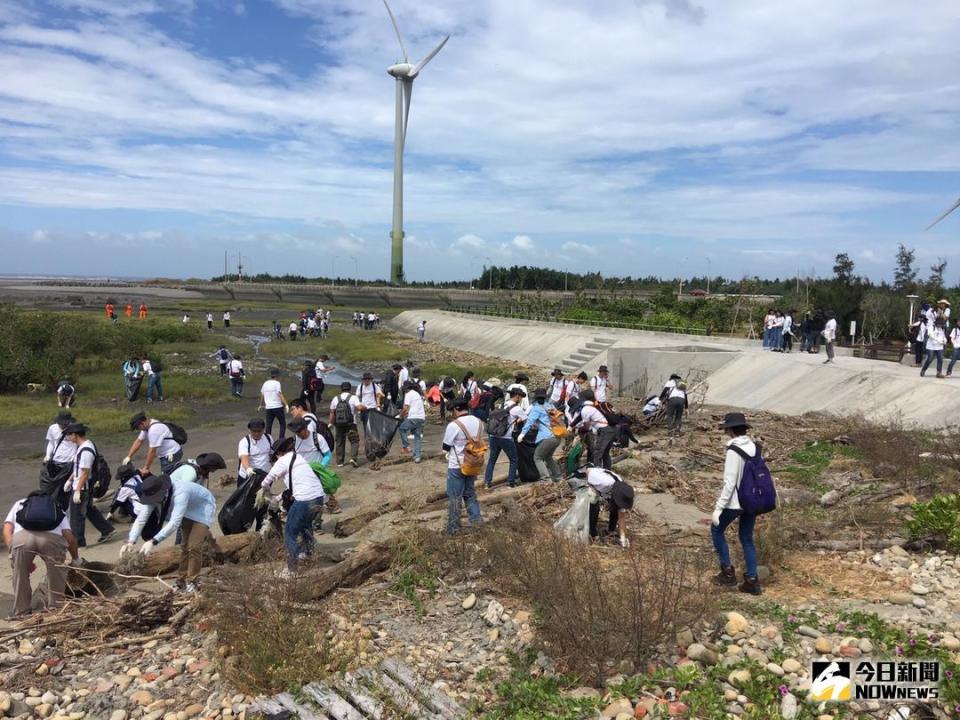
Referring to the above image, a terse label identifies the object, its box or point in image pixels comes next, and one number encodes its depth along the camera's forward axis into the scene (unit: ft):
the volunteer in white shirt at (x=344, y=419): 42.04
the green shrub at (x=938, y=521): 23.79
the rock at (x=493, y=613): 20.41
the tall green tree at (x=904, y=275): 118.81
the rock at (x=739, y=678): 16.47
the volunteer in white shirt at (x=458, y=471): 27.04
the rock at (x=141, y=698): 17.79
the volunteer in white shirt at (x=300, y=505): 22.66
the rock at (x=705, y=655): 17.35
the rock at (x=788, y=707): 15.55
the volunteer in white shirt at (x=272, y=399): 44.93
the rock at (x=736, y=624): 18.42
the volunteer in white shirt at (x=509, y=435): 35.68
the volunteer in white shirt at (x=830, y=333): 64.95
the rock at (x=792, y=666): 16.81
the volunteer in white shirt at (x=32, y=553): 21.59
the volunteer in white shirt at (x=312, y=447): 27.35
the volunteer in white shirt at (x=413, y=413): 42.19
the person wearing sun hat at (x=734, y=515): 20.35
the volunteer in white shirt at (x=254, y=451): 28.60
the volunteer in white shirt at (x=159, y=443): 29.14
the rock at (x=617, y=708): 15.76
